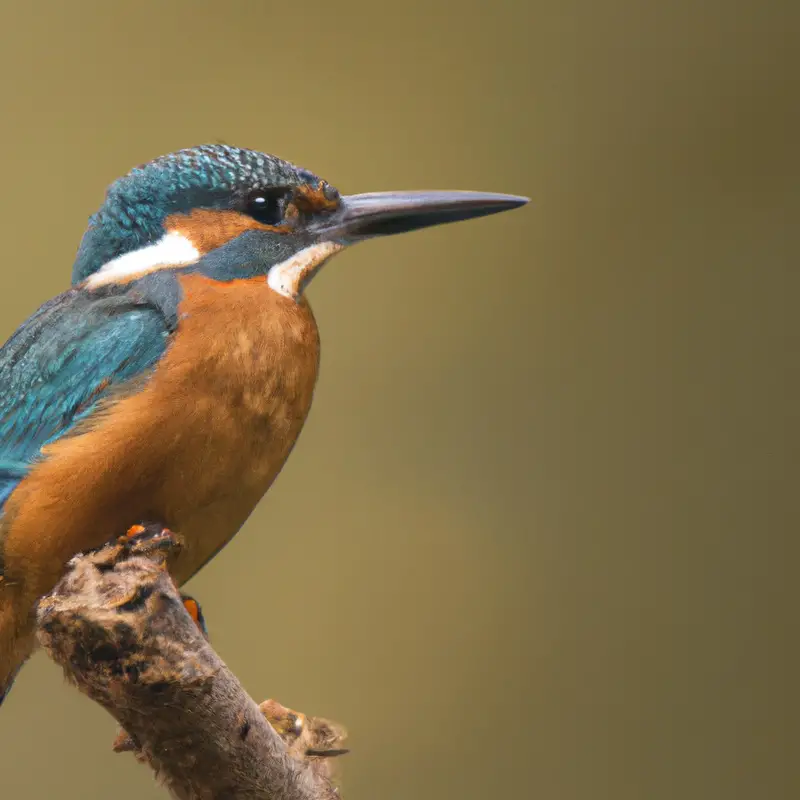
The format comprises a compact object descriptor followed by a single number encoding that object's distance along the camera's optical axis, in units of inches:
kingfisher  106.7
